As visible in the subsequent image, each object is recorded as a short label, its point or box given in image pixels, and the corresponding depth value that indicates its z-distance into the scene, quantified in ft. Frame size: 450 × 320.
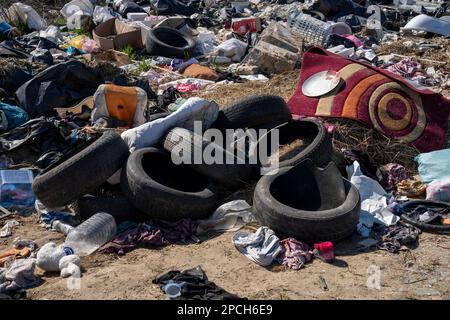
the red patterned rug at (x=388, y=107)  20.22
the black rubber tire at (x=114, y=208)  16.26
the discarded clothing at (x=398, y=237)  14.55
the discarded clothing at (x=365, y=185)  17.15
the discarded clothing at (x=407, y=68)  28.07
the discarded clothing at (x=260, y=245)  13.85
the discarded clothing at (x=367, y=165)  18.29
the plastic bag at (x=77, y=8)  40.32
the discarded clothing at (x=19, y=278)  12.85
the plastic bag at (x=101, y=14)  38.08
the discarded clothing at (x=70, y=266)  13.39
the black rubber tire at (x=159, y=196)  15.52
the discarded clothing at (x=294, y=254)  13.65
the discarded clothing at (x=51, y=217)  16.61
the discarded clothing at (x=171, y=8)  43.75
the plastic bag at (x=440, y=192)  17.07
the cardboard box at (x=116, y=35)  32.65
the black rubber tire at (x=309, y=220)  14.38
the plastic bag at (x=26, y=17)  36.88
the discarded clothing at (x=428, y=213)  15.81
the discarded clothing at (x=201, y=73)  28.43
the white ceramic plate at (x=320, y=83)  21.45
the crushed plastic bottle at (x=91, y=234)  14.89
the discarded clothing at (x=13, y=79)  24.59
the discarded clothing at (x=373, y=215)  15.47
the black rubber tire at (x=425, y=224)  15.29
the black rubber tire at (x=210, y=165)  16.46
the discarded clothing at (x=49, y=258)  13.82
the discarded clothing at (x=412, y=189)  17.67
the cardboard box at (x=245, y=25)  37.76
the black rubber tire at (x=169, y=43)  32.19
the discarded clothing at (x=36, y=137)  20.15
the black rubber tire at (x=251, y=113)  19.03
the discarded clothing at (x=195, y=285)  12.10
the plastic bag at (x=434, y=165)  17.87
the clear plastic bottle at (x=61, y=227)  15.97
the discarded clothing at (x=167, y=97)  24.44
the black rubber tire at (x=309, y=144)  17.29
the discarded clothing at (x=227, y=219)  15.71
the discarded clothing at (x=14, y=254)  14.40
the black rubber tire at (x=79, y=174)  15.98
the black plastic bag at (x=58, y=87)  23.08
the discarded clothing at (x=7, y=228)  16.14
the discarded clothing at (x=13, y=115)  21.76
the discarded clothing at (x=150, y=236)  14.80
